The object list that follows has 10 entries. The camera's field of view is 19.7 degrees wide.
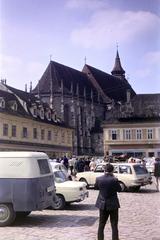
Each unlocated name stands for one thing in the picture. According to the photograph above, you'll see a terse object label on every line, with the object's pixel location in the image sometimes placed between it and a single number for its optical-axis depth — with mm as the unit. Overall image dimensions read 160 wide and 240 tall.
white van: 11320
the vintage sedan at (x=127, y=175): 21078
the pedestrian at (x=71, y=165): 32400
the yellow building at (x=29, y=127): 46394
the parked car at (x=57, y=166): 18847
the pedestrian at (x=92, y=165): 29625
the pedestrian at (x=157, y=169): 22141
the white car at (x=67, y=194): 14680
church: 80188
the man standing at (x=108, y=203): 8711
